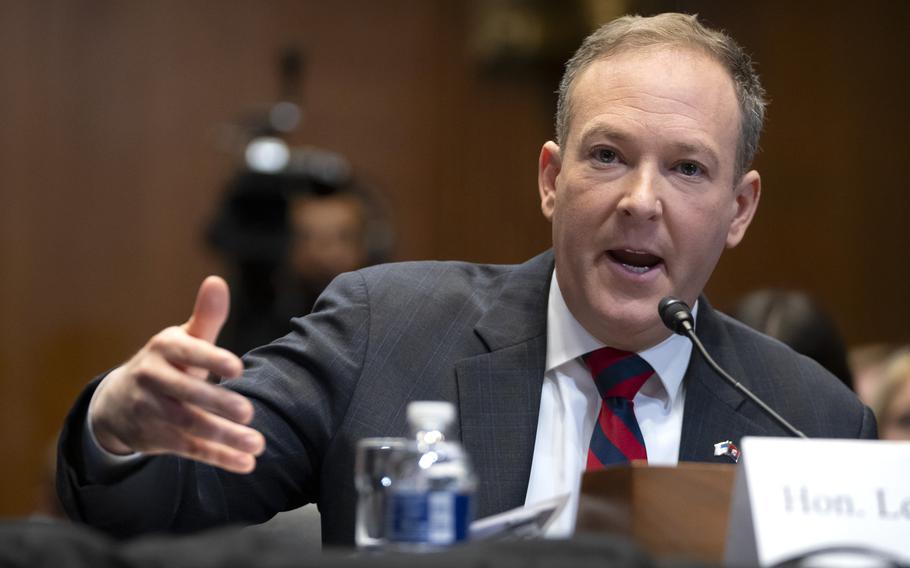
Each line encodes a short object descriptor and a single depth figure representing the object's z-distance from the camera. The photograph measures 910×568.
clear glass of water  2.01
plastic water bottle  1.91
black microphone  2.13
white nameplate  1.95
